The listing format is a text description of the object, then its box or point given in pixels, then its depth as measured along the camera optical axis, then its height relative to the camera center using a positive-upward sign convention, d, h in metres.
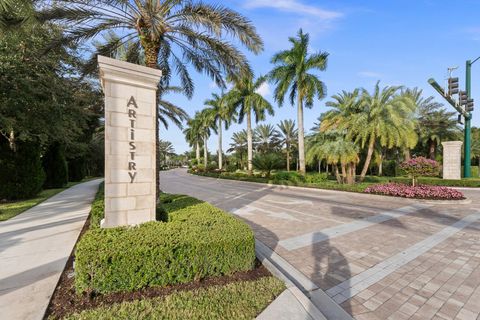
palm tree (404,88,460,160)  30.58 +5.02
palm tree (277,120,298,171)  48.47 +5.78
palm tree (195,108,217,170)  36.12 +6.49
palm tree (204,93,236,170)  29.80 +6.96
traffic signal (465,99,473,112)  16.97 +3.95
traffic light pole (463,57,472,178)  19.47 +3.42
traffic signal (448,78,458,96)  15.26 +4.90
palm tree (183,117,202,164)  44.62 +5.74
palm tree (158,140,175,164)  90.97 +5.47
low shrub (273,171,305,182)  20.30 -1.43
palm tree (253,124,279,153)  52.93 +5.29
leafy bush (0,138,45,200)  12.62 -0.53
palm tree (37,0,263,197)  6.87 +4.42
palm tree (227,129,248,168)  60.25 +4.66
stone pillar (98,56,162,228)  4.42 +0.41
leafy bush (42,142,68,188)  19.19 -0.35
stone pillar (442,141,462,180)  21.17 +0.00
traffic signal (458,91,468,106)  16.44 +4.40
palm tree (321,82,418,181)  17.49 +3.13
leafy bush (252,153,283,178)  24.87 -0.22
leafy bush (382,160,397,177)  33.16 -1.13
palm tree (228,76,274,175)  26.88 +6.83
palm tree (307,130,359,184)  17.98 +0.81
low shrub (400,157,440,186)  13.08 -0.39
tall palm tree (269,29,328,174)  20.16 +7.76
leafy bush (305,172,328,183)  19.81 -1.50
